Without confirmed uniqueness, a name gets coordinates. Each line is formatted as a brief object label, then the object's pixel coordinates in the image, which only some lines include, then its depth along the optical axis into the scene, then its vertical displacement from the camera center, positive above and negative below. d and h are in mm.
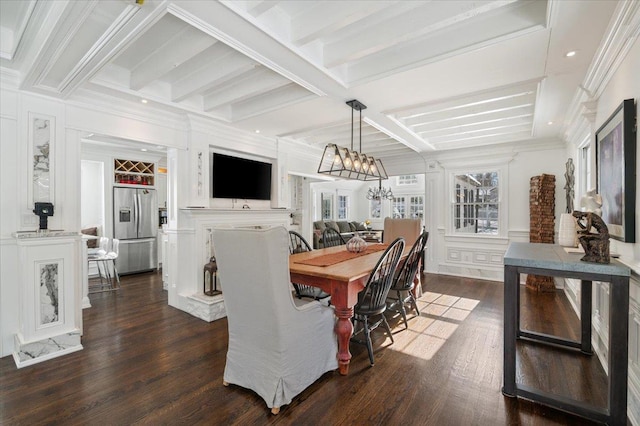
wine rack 6039 +809
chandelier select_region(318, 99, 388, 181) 3238 +563
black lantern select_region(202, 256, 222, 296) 3990 -893
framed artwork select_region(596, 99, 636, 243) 1929 +280
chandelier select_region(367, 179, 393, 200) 6648 +424
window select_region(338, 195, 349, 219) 12328 +199
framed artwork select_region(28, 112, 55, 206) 2906 +537
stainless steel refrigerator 5957 -315
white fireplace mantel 3996 -566
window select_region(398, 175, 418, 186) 11620 +1202
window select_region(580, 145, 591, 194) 3762 +530
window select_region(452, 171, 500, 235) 6043 +161
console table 1784 -667
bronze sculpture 1912 -191
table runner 2928 -489
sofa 8831 -573
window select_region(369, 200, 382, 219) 12618 +96
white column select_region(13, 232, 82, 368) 2654 -783
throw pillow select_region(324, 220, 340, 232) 10320 -419
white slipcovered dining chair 1931 -762
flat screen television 4445 +524
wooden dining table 2439 -610
